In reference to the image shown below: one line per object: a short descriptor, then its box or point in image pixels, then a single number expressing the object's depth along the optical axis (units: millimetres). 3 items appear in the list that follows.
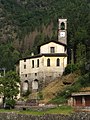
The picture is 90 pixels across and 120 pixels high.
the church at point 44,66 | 90188
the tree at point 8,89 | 77406
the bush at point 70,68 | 85325
